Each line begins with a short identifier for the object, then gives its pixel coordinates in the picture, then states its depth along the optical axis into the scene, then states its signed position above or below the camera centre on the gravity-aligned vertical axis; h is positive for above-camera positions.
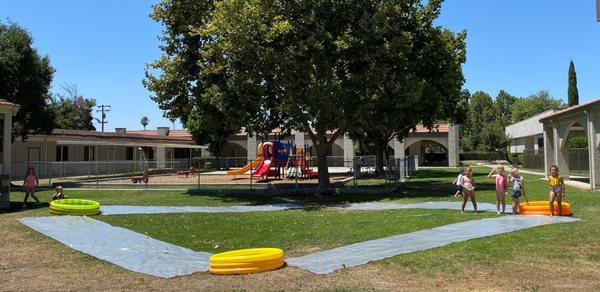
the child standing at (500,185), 14.19 -0.61
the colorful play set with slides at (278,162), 36.09 +0.17
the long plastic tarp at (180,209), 17.57 -1.62
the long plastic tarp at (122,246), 9.00 -1.73
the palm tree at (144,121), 102.12 +8.84
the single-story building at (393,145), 58.06 +2.34
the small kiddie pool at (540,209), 13.69 -1.25
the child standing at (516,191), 13.78 -0.76
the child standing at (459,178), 14.95 -0.45
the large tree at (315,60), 20.55 +4.42
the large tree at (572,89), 69.62 +10.23
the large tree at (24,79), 30.09 +5.28
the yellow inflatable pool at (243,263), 8.30 -1.62
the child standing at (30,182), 18.89 -0.61
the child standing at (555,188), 13.19 -0.65
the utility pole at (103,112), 84.88 +8.95
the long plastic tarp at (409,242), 8.84 -1.57
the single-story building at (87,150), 38.09 +1.38
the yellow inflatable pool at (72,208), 15.54 -1.32
